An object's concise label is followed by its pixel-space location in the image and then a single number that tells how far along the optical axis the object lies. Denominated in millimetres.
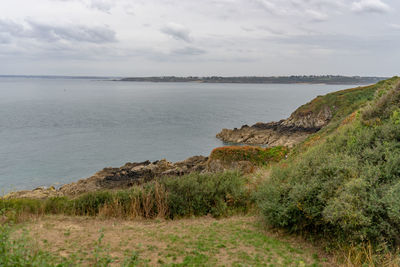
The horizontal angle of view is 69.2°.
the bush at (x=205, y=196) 11062
